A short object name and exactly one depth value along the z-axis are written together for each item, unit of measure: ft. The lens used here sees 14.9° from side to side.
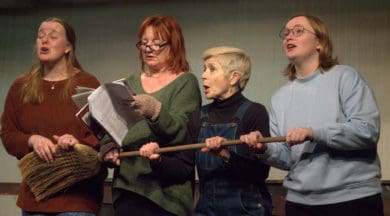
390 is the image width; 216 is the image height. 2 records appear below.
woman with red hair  20.06
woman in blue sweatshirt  19.20
